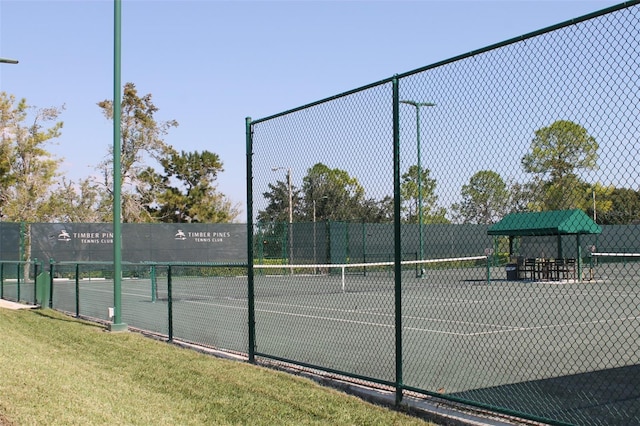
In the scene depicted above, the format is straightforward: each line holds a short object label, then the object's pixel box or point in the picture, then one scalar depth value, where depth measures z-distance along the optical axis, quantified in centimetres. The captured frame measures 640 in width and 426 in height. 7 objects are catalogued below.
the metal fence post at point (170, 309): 1130
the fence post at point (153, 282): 1895
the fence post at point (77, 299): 1515
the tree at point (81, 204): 4138
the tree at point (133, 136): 4375
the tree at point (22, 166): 3469
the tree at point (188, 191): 4869
